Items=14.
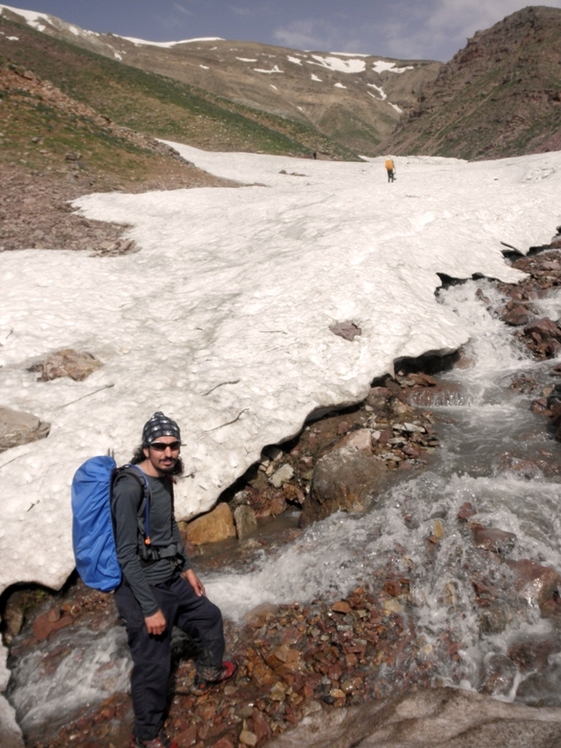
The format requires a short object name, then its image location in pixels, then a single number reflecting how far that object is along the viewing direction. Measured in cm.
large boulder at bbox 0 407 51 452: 830
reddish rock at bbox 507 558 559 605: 618
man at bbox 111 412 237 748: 468
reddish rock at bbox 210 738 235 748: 497
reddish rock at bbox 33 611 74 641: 654
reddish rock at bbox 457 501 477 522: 746
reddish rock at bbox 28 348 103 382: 1009
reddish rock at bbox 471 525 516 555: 679
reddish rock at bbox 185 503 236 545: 798
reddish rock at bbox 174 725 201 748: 507
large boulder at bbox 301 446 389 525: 830
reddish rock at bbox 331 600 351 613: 625
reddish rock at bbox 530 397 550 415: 1030
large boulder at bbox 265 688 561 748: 406
